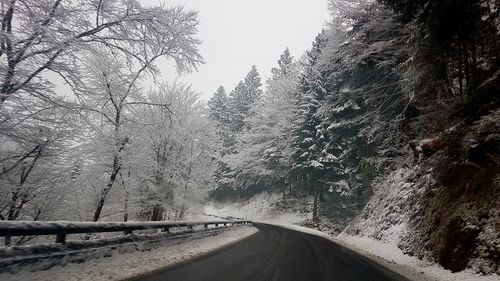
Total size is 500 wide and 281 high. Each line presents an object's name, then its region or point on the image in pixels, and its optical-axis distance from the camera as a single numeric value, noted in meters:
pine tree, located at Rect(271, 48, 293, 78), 56.19
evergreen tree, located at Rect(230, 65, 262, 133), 66.06
